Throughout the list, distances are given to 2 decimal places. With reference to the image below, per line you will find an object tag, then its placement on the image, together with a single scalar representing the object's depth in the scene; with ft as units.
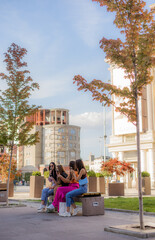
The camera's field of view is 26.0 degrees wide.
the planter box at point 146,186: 76.23
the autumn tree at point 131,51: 27.04
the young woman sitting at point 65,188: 34.53
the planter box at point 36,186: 67.77
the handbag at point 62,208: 33.84
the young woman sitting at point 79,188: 33.19
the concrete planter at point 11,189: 70.03
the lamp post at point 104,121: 185.16
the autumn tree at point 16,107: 47.42
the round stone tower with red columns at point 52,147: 435.53
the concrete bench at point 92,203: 33.40
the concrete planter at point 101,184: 75.36
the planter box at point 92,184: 72.08
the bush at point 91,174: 73.47
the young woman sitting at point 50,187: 37.72
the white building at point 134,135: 143.13
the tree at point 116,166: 77.66
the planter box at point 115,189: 70.54
